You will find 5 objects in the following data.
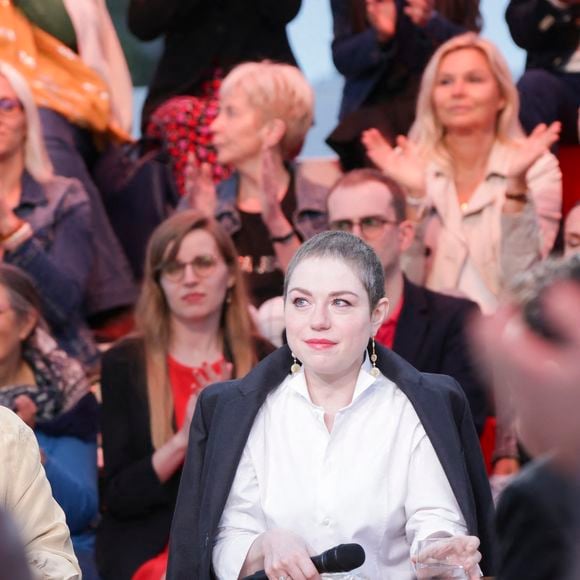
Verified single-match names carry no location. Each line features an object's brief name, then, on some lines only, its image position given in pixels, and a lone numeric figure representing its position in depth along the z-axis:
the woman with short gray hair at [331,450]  5.55
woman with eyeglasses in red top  7.57
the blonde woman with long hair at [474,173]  8.87
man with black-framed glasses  7.89
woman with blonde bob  9.25
